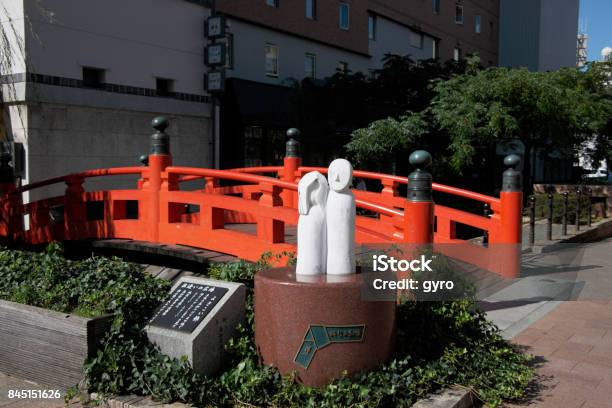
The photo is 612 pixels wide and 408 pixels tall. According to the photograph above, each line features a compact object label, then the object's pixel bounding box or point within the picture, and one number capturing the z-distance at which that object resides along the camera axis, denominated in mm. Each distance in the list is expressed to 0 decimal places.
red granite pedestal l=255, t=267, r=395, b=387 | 4465
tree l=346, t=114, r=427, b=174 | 16406
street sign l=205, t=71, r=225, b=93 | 16203
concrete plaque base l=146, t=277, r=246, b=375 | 4820
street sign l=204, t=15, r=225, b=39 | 15859
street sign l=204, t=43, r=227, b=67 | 15914
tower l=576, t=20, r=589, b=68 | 91781
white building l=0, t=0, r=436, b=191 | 12641
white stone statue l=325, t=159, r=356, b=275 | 4812
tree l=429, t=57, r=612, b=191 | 15641
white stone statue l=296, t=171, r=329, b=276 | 4855
